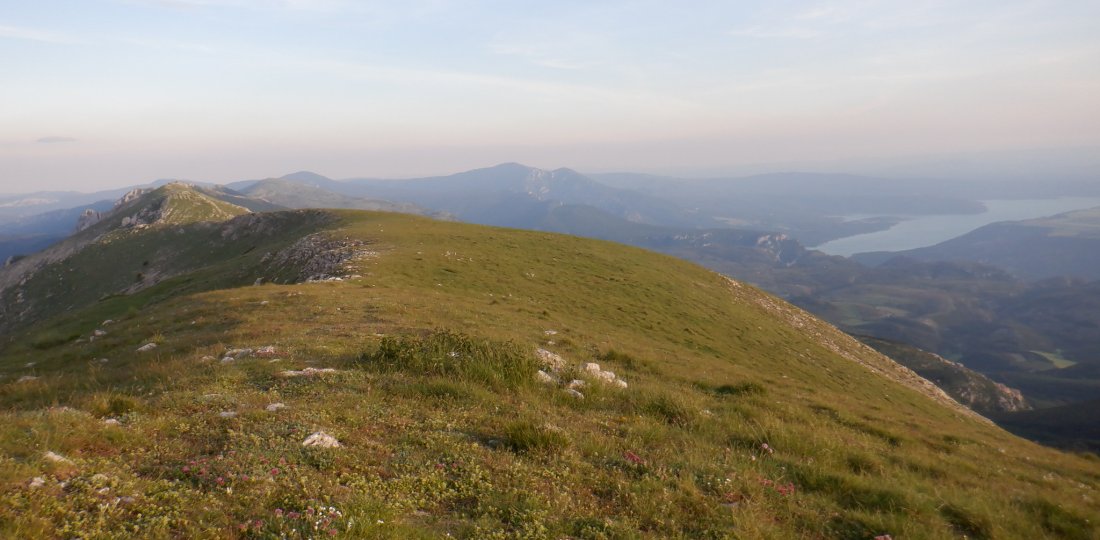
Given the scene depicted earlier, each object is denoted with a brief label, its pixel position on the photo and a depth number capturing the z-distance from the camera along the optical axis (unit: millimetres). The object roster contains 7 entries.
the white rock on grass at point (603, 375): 12757
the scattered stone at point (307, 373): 11023
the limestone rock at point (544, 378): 11844
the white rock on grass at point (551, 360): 13297
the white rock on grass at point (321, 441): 7211
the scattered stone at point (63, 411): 7591
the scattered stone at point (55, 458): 5766
